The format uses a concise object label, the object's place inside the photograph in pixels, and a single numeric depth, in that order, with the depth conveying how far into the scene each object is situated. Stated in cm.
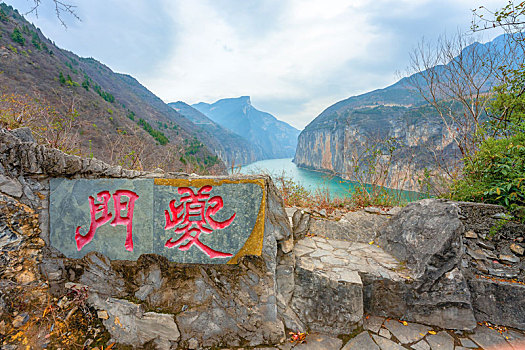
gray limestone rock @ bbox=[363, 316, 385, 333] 204
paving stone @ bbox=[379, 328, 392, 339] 196
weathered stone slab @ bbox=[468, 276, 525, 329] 205
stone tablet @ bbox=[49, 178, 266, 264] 186
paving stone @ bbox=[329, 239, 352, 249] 284
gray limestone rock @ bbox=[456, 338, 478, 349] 188
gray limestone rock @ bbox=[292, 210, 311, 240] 304
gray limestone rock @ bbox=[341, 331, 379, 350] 185
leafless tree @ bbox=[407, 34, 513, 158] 373
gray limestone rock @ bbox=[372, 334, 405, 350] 185
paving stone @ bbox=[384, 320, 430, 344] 194
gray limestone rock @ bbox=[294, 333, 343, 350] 185
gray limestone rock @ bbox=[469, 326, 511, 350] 189
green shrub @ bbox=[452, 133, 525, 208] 226
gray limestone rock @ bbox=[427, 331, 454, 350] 187
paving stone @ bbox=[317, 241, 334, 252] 274
